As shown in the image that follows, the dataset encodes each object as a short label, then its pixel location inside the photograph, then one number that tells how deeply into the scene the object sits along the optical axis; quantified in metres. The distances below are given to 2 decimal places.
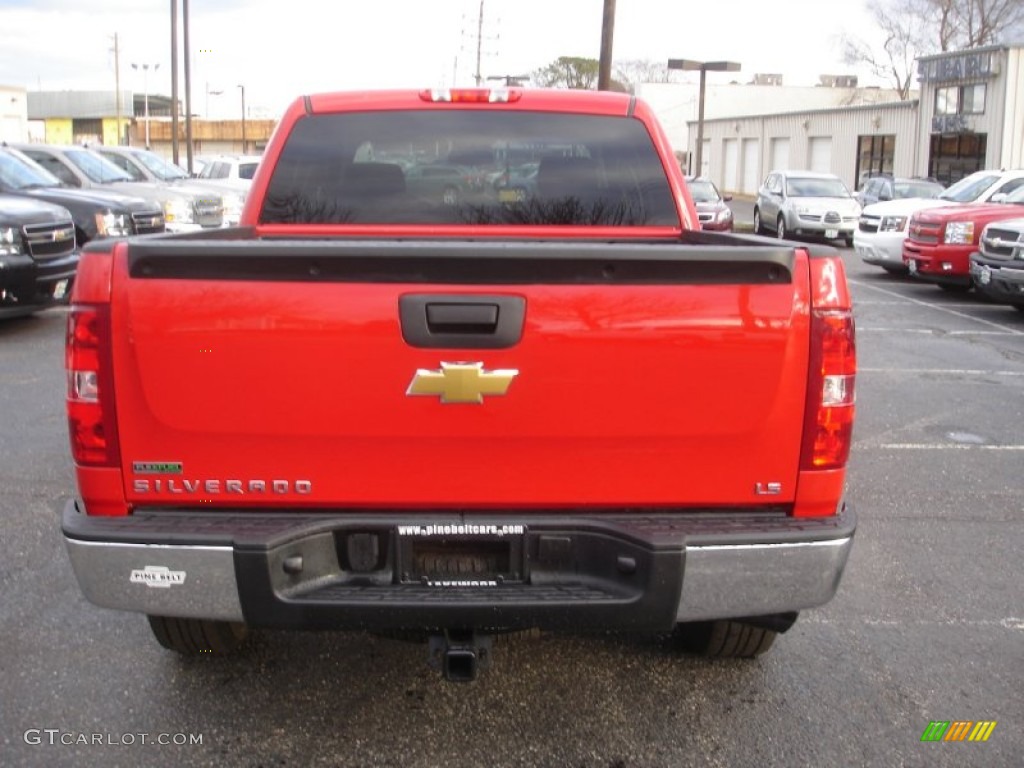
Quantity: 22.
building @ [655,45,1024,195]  32.53
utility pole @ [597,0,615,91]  24.45
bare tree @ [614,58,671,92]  86.19
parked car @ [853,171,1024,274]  15.98
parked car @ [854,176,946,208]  24.31
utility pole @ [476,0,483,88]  75.44
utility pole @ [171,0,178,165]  33.50
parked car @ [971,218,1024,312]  12.62
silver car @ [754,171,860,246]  23.47
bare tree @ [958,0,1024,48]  54.69
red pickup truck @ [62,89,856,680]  2.91
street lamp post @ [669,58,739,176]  38.44
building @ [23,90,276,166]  86.00
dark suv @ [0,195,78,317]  10.59
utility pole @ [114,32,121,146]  88.56
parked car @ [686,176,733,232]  21.94
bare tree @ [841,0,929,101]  61.41
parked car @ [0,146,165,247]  13.38
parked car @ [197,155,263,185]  23.83
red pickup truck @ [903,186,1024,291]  14.38
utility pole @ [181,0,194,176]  34.12
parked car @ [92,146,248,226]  17.75
